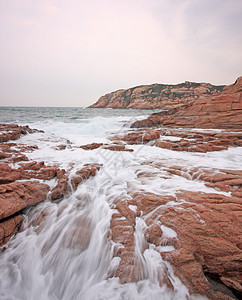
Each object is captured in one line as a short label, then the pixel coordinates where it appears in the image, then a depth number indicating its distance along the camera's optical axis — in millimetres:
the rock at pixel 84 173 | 3896
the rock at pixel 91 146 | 7638
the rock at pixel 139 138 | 9359
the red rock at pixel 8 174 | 3254
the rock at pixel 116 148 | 7453
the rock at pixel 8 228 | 2309
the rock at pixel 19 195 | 2494
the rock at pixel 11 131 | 7894
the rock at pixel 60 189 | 3355
